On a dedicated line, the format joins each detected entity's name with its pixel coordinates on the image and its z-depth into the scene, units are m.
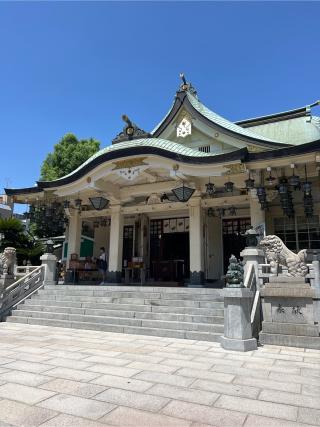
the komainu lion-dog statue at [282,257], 7.96
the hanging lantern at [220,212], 14.87
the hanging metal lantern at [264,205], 11.39
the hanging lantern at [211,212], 14.64
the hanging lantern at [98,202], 14.08
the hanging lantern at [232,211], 14.23
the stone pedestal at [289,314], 7.16
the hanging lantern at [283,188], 10.50
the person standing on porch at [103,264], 15.66
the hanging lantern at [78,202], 14.80
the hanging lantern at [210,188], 11.87
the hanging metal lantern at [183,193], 12.19
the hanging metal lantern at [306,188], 10.23
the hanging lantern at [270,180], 11.31
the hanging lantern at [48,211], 15.83
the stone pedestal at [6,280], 11.34
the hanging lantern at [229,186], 11.54
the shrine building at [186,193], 11.38
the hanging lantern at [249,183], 11.06
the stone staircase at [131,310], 8.29
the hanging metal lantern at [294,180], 10.21
